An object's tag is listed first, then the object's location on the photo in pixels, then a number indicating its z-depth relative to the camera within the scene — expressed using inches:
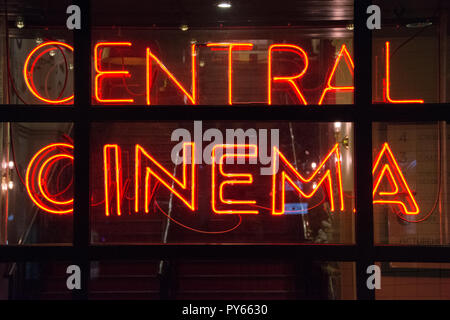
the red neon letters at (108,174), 171.8
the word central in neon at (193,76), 179.6
